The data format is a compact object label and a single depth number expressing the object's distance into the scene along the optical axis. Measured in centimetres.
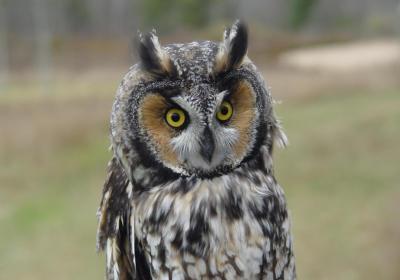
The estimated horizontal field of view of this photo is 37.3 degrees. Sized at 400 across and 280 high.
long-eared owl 157
